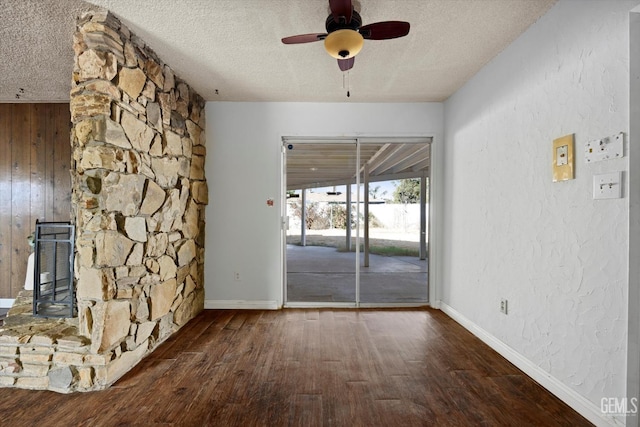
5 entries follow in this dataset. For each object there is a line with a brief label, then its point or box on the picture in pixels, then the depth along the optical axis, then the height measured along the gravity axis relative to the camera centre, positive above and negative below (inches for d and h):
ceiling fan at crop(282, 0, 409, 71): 69.6 +45.7
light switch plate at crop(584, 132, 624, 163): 60.8 +14.3
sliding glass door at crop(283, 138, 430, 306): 151.5 +3.3
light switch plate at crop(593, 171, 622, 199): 61.0 +6.0
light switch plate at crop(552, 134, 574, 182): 72.3 +14.1
